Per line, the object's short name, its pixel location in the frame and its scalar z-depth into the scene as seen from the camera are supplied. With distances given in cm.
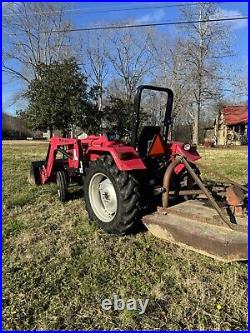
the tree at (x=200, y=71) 2417
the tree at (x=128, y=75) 3175
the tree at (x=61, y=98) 2159
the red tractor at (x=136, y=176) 381
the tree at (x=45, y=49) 2931
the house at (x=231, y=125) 3153
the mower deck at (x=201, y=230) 307
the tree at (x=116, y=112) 2389
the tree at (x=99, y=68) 3256
